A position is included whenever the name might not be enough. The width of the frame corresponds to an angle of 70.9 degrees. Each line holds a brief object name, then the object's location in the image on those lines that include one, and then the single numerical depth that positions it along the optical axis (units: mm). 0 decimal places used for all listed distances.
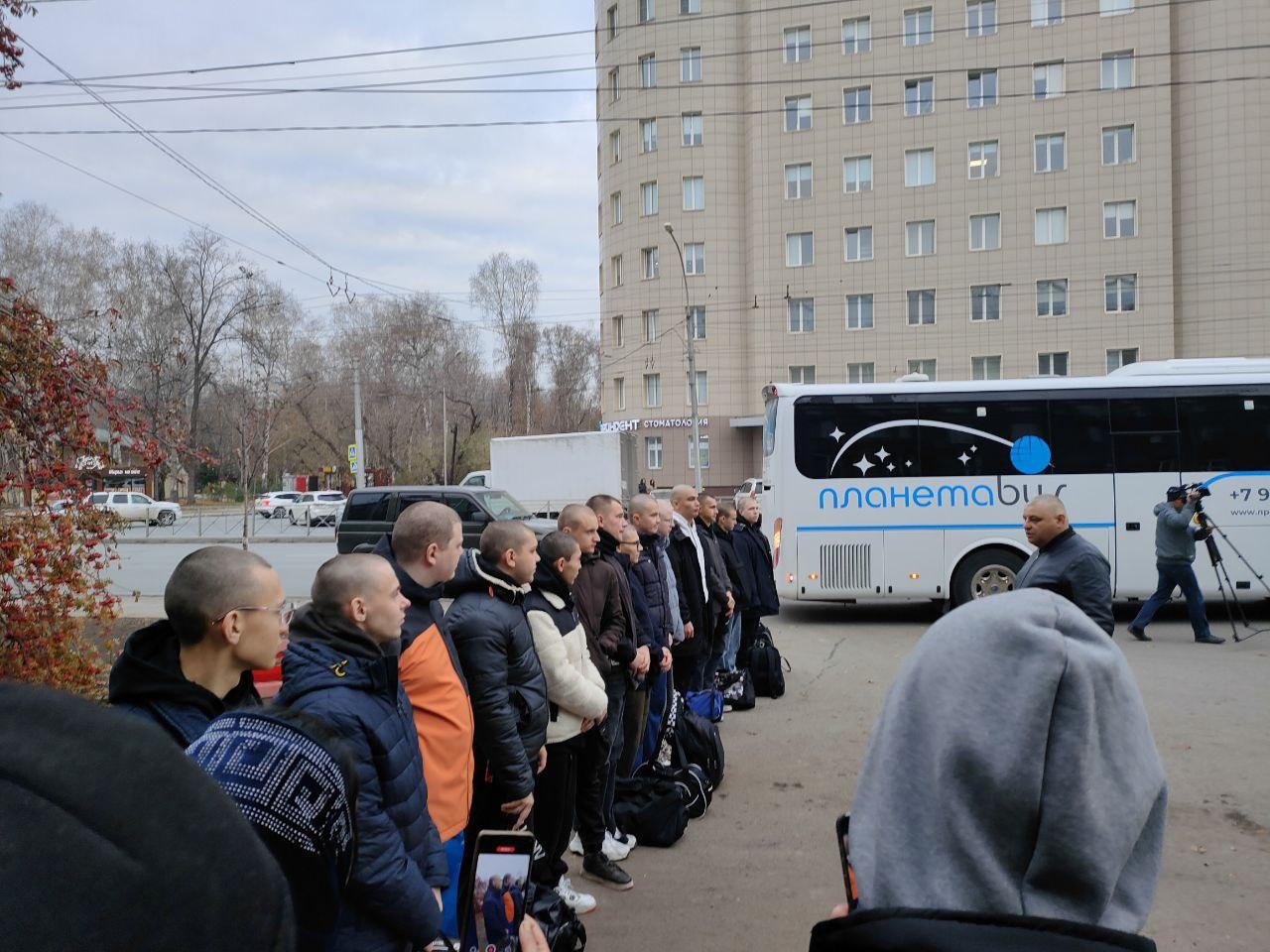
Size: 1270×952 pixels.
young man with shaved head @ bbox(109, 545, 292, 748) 2236
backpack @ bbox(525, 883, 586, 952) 4082
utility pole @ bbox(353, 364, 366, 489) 29156
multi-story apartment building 37594
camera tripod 11953
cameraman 11570
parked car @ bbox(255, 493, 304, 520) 46438
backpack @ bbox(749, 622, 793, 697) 9250
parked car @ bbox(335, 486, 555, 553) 19562
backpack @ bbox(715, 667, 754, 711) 8875
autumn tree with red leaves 5539
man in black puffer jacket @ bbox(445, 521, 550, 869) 3945
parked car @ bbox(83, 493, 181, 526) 41678
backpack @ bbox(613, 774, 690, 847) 5594
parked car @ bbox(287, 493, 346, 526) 41125
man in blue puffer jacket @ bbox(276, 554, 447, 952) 2574
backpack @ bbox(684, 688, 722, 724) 7902
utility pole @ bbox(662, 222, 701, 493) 29775
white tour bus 12820
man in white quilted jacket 4617
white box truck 32125
